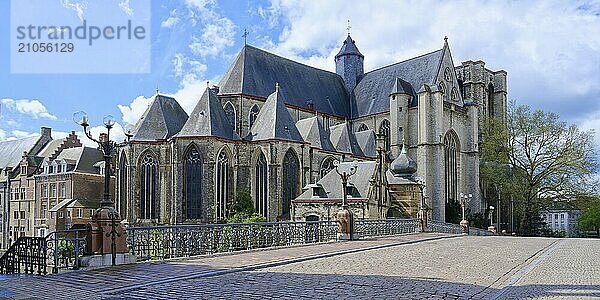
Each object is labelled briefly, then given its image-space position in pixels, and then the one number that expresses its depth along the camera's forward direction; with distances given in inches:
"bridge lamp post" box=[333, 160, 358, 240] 925.2
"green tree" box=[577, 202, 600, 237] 2518.8
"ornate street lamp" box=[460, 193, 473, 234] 2038.1
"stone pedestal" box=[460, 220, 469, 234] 1443.2
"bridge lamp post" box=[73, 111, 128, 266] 510.6
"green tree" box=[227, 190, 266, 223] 1576.0
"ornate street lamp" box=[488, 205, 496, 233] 2188.7
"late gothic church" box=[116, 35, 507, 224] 1584.6
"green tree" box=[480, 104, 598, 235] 1957.4
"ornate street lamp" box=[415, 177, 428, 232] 1268.5
